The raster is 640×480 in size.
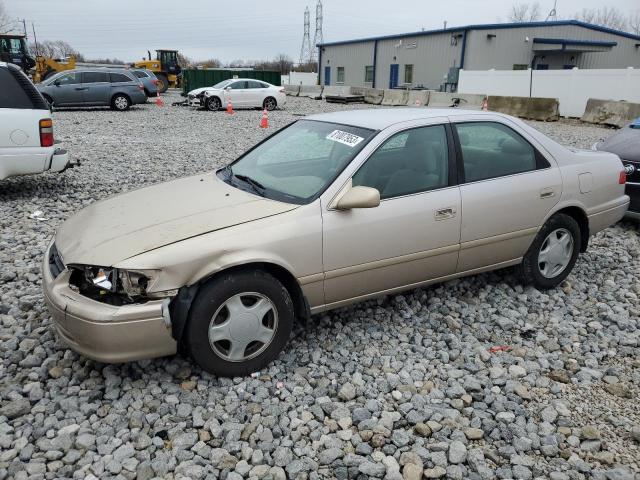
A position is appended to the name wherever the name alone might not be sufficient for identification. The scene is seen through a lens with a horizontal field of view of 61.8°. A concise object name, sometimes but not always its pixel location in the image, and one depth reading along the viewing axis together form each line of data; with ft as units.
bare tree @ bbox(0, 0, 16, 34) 219.61
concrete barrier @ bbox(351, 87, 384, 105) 91.93
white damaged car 73.10
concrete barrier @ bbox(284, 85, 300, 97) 114.32
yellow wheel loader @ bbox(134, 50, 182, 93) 114.42
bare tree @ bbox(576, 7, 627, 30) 244.50
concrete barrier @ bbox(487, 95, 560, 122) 65.51
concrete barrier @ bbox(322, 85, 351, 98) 101.55
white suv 21.79
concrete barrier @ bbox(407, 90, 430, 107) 82.94
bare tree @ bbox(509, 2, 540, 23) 250.57
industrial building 112.06
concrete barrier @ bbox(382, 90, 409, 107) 86.28
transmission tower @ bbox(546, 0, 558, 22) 184.75
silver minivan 65.77
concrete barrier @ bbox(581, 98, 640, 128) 57.04
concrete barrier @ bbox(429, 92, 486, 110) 75.92
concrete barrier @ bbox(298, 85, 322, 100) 106.63
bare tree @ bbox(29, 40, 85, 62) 273.99
